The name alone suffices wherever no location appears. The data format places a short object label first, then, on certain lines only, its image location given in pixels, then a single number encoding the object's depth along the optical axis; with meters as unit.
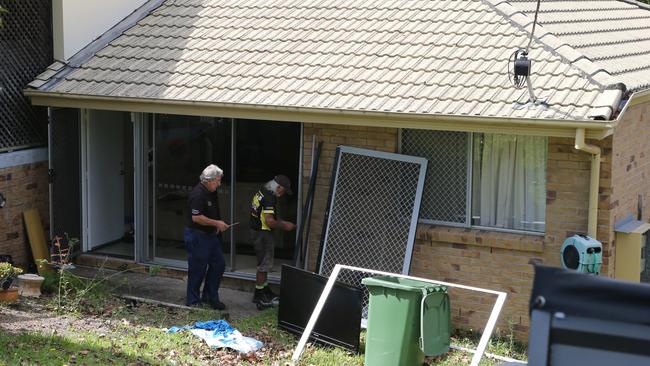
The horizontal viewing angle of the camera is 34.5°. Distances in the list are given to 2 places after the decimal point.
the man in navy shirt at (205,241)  11.54
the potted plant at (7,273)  11.32
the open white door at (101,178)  13.55
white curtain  11.09
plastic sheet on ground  10.27
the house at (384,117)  10.77
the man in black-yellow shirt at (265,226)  11.67
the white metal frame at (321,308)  9.41
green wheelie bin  9.83
